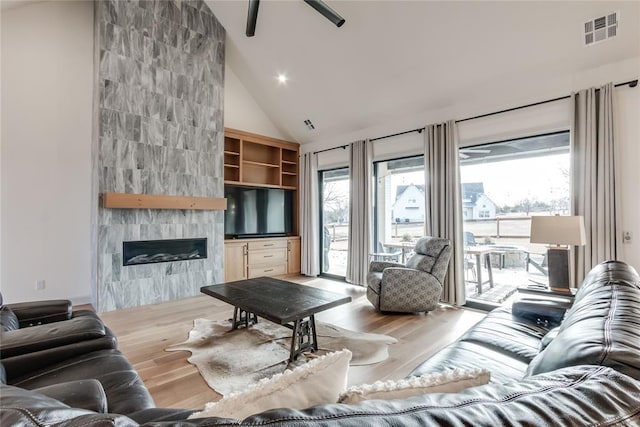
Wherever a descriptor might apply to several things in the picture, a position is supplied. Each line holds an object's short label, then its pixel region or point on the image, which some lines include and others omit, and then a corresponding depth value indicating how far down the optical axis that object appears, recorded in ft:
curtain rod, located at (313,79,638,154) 9.56
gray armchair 12.24
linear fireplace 13.78
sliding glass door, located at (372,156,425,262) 15.56
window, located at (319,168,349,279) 19.12
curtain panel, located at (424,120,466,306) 13.12
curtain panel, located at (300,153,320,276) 20.06
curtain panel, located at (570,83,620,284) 9.68
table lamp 8.66
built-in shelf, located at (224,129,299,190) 18.52
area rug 7.69
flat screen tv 18.15
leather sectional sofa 1.70
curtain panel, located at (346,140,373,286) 16.72
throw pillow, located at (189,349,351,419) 2.03
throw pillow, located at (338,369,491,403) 2.10
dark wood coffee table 7.89
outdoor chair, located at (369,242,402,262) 16.66
